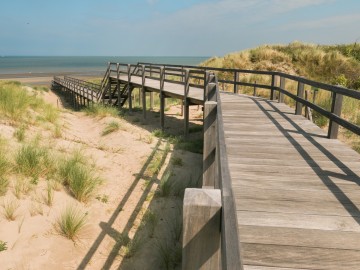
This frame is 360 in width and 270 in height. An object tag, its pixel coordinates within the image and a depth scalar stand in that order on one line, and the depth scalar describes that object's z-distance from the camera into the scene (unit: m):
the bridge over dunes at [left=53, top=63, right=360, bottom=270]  1.57
